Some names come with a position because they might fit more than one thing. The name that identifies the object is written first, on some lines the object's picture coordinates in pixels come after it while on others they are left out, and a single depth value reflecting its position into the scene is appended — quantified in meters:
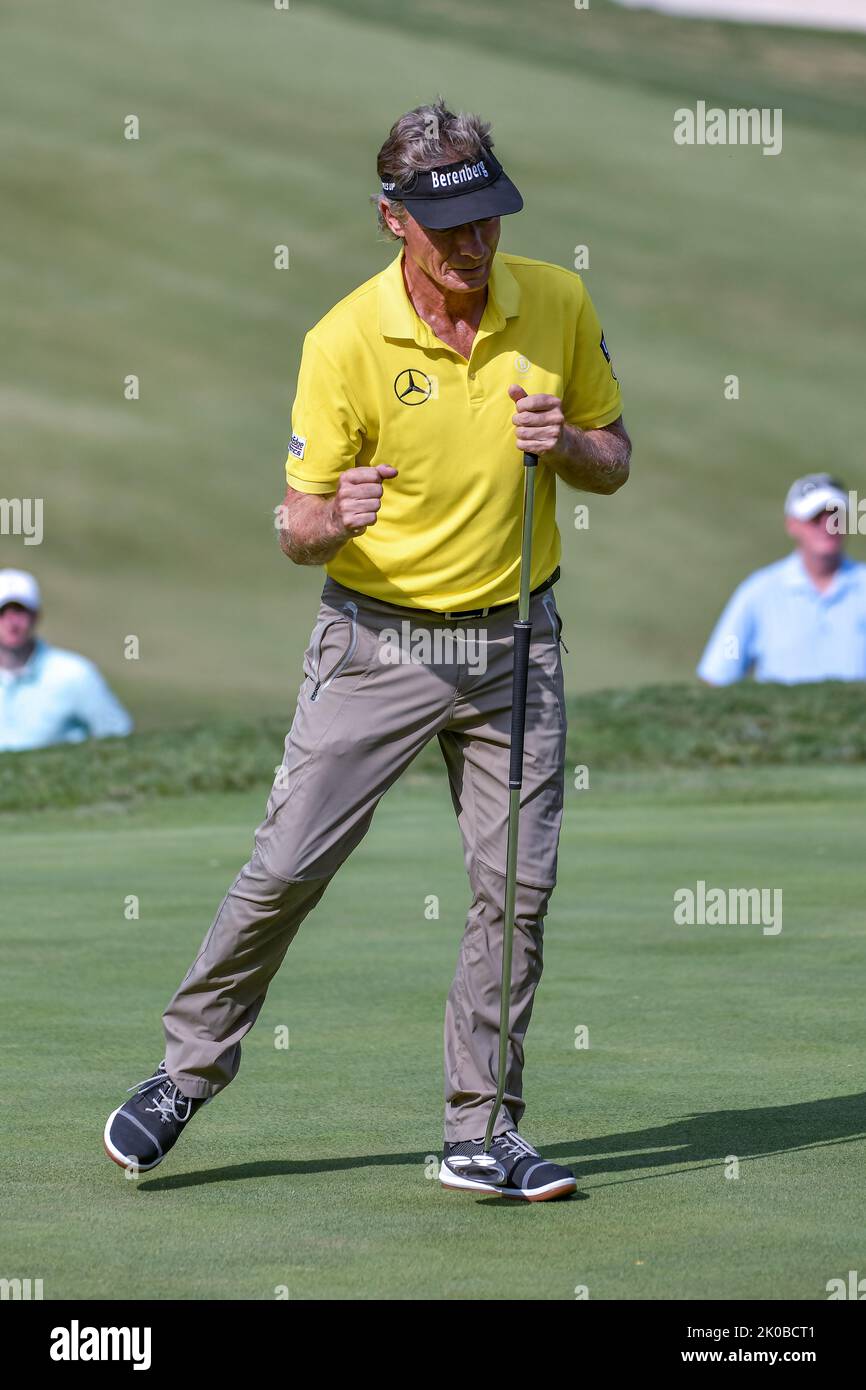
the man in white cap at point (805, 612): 13.09
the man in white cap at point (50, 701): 12.39
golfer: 4.40
